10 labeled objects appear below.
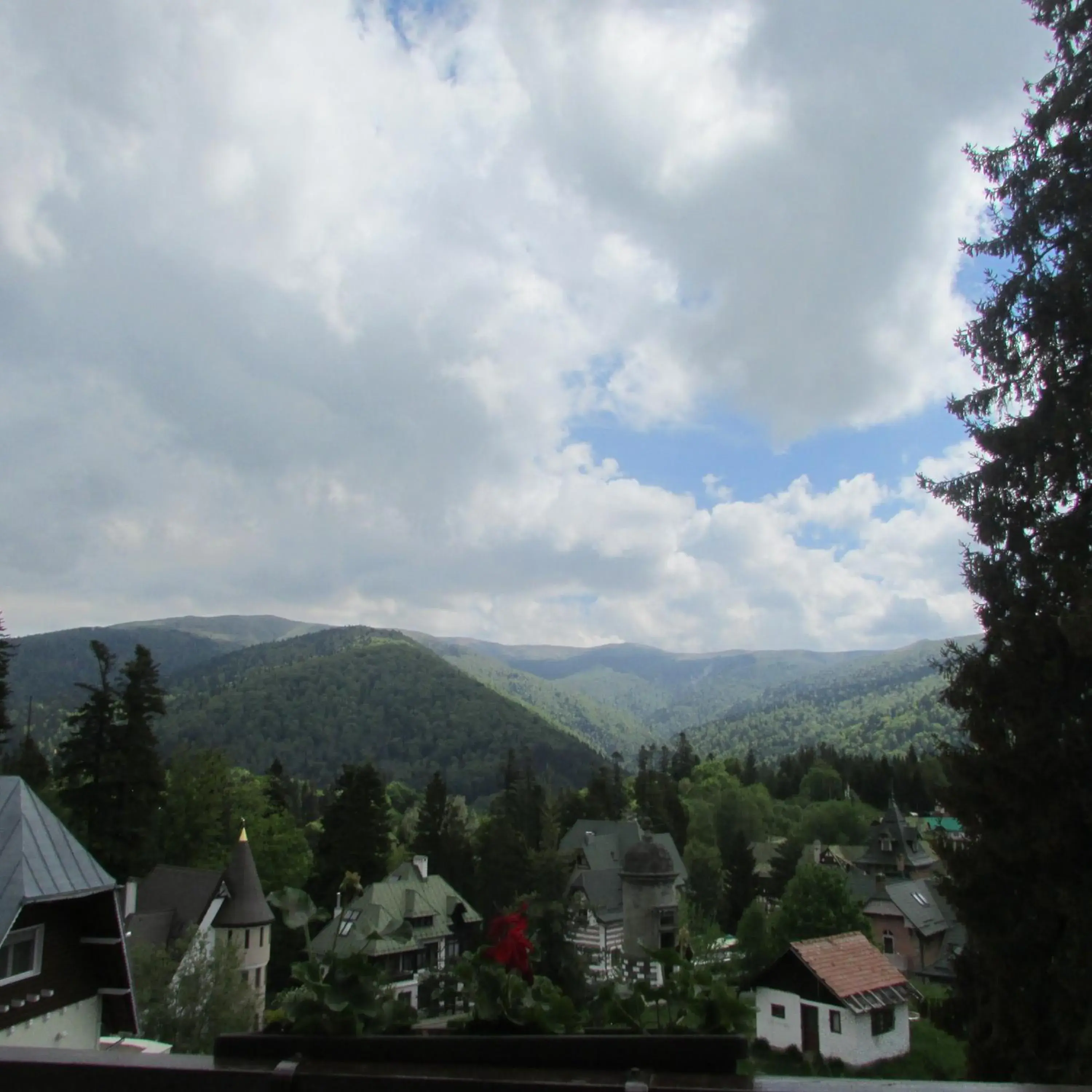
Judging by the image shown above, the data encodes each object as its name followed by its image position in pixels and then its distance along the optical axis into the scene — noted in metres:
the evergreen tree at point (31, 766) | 39.38
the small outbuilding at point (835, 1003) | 22.66
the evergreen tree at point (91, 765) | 29.22
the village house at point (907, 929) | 38.84
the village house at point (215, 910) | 27.06
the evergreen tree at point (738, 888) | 42.22
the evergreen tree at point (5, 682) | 25.52
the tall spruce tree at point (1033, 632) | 8.77
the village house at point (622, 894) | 34.03
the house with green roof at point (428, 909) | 33.69
